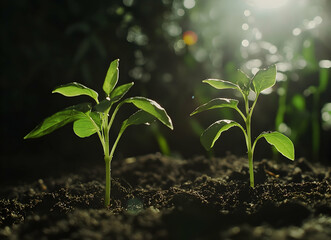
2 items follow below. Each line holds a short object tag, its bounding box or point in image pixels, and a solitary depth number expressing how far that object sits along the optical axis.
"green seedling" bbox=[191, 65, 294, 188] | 0.57
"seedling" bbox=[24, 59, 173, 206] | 0.54
